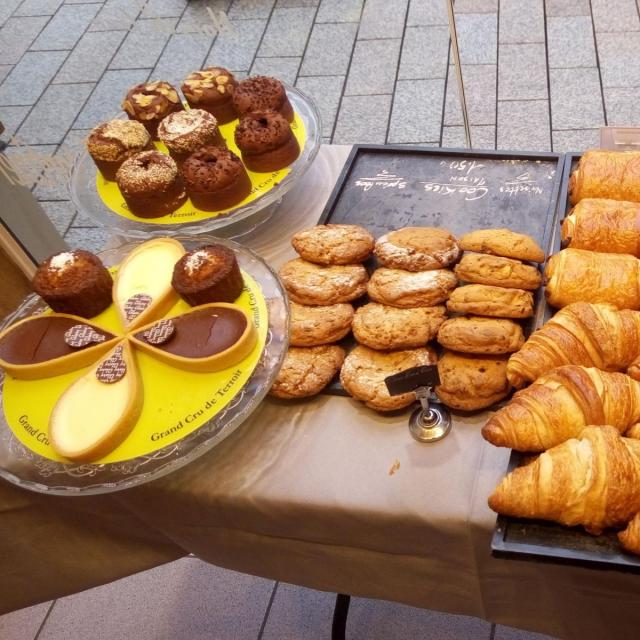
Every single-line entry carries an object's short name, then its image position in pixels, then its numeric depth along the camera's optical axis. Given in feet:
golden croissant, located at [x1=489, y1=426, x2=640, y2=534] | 2.92
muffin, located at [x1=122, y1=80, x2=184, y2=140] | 6.14
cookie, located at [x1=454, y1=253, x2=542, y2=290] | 4.14
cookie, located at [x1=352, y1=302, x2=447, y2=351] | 4.15
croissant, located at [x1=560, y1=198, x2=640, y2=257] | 4.07
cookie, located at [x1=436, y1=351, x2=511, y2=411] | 3.86
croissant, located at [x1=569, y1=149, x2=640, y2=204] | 4.39
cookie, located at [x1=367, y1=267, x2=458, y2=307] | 4.31
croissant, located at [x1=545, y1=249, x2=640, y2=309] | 3.85
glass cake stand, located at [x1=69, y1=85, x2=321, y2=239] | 5.34
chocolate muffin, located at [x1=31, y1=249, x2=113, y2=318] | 4.44
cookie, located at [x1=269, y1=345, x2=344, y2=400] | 4.20
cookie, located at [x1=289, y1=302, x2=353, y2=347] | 4.38
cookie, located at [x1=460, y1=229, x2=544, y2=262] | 4.26
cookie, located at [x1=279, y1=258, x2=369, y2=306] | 4.54
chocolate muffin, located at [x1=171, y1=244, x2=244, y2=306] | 4.28
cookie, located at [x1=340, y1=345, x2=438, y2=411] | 4.00
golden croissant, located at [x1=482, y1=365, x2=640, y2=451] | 3.19
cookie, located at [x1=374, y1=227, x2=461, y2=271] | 4.46
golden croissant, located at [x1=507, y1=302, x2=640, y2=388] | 3.52
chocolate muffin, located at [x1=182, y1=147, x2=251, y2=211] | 5.19
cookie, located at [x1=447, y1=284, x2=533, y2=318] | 4.00
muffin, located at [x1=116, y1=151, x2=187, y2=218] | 5.28
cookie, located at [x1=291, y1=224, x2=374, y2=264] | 4.73
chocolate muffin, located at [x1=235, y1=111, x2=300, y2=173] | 5.42
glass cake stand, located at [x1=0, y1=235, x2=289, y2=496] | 3.71
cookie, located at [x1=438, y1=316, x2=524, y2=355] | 3.89
